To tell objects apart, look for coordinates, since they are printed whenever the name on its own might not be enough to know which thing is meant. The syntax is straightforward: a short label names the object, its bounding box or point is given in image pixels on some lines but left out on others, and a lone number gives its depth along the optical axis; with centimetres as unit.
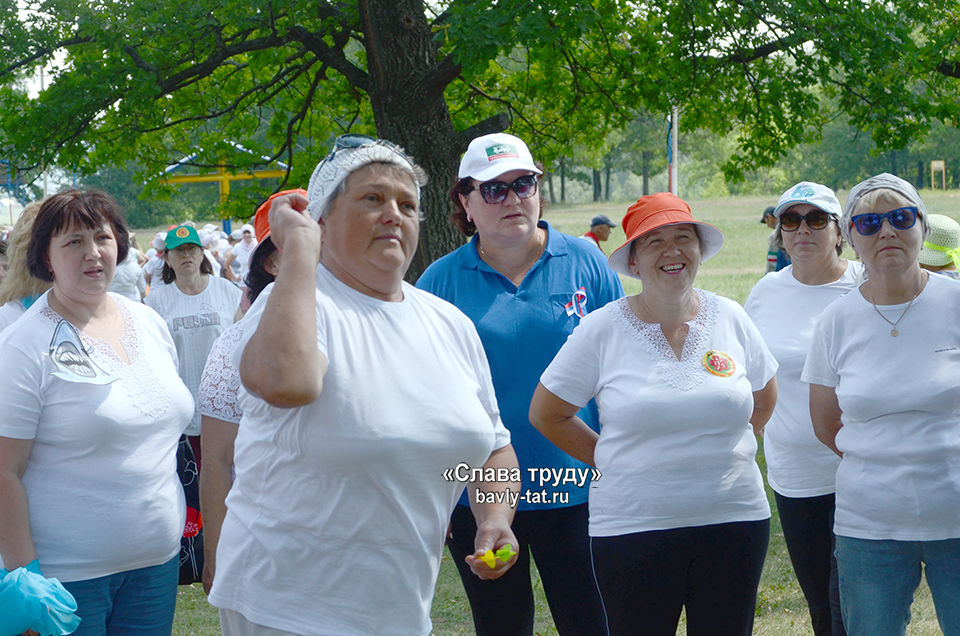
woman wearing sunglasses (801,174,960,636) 323
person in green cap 670
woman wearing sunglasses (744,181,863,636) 416
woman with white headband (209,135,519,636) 210
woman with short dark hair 295
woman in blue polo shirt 360
